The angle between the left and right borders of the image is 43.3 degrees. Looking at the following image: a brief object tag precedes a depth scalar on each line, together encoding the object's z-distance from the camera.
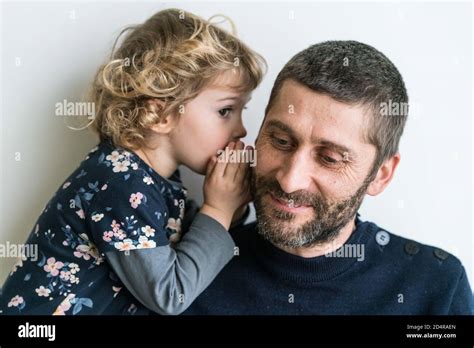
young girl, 1.32
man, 1.29
